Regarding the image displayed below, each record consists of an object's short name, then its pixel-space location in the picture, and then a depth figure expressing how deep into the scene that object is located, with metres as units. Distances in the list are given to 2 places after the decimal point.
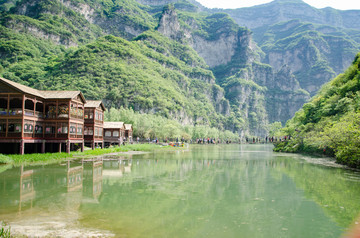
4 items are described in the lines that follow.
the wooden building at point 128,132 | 76.99
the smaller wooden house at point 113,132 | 66.81
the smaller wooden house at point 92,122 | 51.47
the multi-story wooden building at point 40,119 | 35.59
